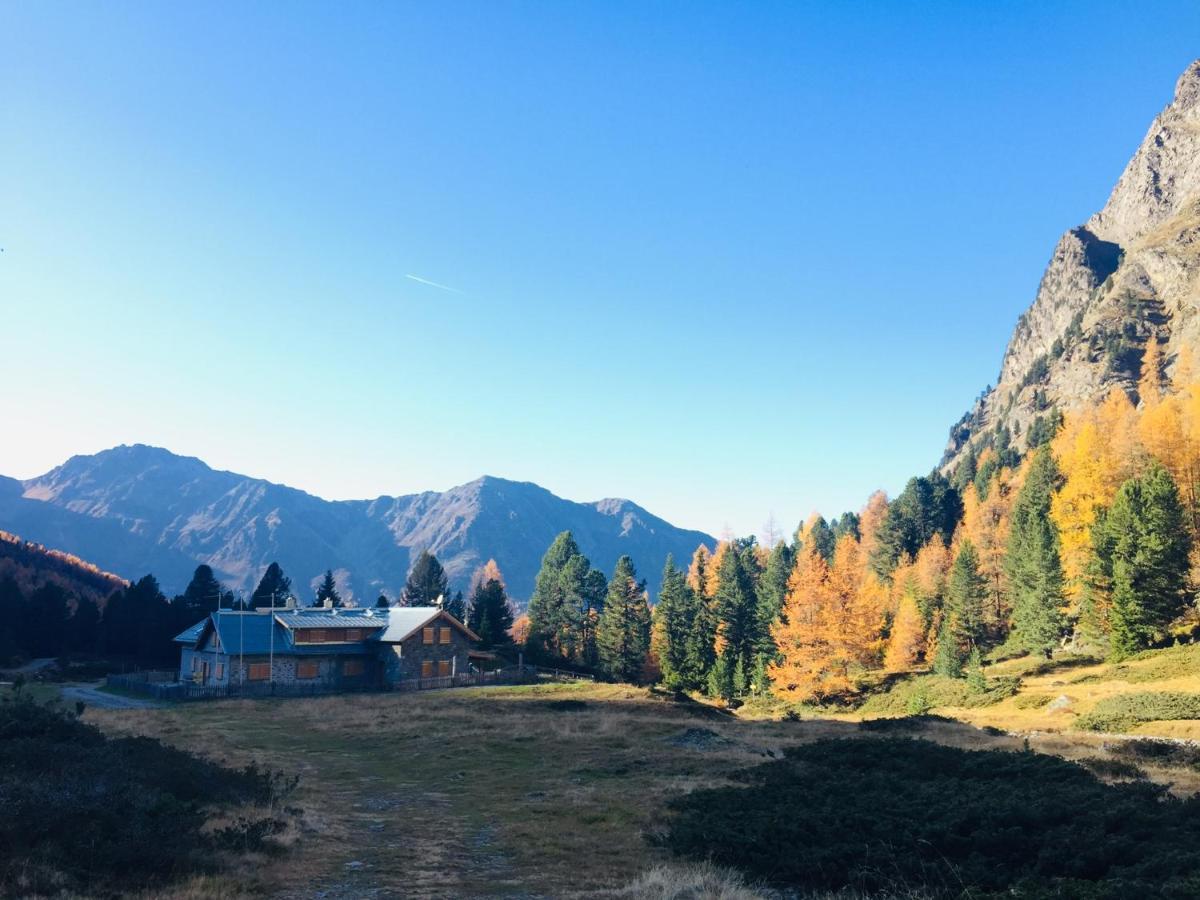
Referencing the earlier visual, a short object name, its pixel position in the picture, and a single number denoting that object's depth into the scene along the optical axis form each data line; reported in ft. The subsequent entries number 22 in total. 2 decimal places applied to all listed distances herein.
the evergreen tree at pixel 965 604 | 225.15
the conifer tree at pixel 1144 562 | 160.97
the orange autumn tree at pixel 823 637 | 210.38
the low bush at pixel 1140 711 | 108.68
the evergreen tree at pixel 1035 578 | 191.21
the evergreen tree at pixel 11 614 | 233.35
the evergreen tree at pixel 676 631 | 277.64
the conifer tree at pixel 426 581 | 351.46
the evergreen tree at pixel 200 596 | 278.87
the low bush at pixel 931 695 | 163.02
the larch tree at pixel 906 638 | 241.55
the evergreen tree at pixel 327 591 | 325.42
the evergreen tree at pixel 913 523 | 354.33
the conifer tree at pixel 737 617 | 281.54
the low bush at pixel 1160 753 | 72.13
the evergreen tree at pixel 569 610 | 301.63
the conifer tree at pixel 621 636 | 281.13
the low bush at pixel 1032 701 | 144.97
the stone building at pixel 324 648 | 182.70
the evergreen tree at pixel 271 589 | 291.58
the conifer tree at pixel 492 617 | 286.25
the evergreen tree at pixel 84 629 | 258.98
